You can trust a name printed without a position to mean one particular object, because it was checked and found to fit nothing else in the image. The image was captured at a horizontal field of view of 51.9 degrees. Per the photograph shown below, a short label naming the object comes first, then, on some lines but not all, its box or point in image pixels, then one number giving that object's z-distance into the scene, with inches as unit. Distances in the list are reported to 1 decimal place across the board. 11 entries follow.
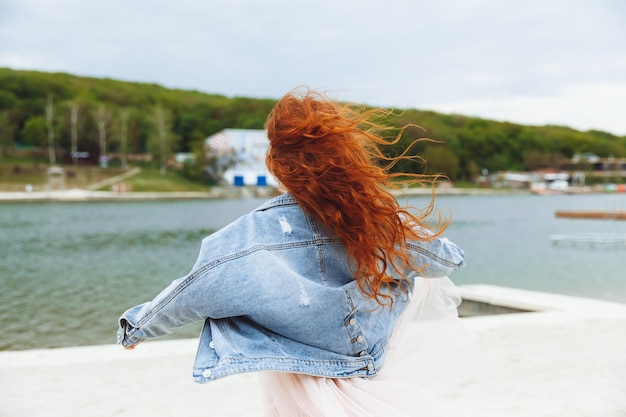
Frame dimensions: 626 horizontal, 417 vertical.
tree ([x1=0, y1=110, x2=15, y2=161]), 2950.3
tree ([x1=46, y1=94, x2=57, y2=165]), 3031.0
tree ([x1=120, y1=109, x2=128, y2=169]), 3078.2
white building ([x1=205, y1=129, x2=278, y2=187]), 3115.2
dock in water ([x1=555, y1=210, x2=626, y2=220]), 1365.7
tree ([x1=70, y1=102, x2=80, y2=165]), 3019.2
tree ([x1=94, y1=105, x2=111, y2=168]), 3031.5
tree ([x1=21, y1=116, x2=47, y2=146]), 3038.6
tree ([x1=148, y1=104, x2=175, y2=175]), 3127.5
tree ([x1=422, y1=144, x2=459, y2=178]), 3393.0
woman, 61.2
